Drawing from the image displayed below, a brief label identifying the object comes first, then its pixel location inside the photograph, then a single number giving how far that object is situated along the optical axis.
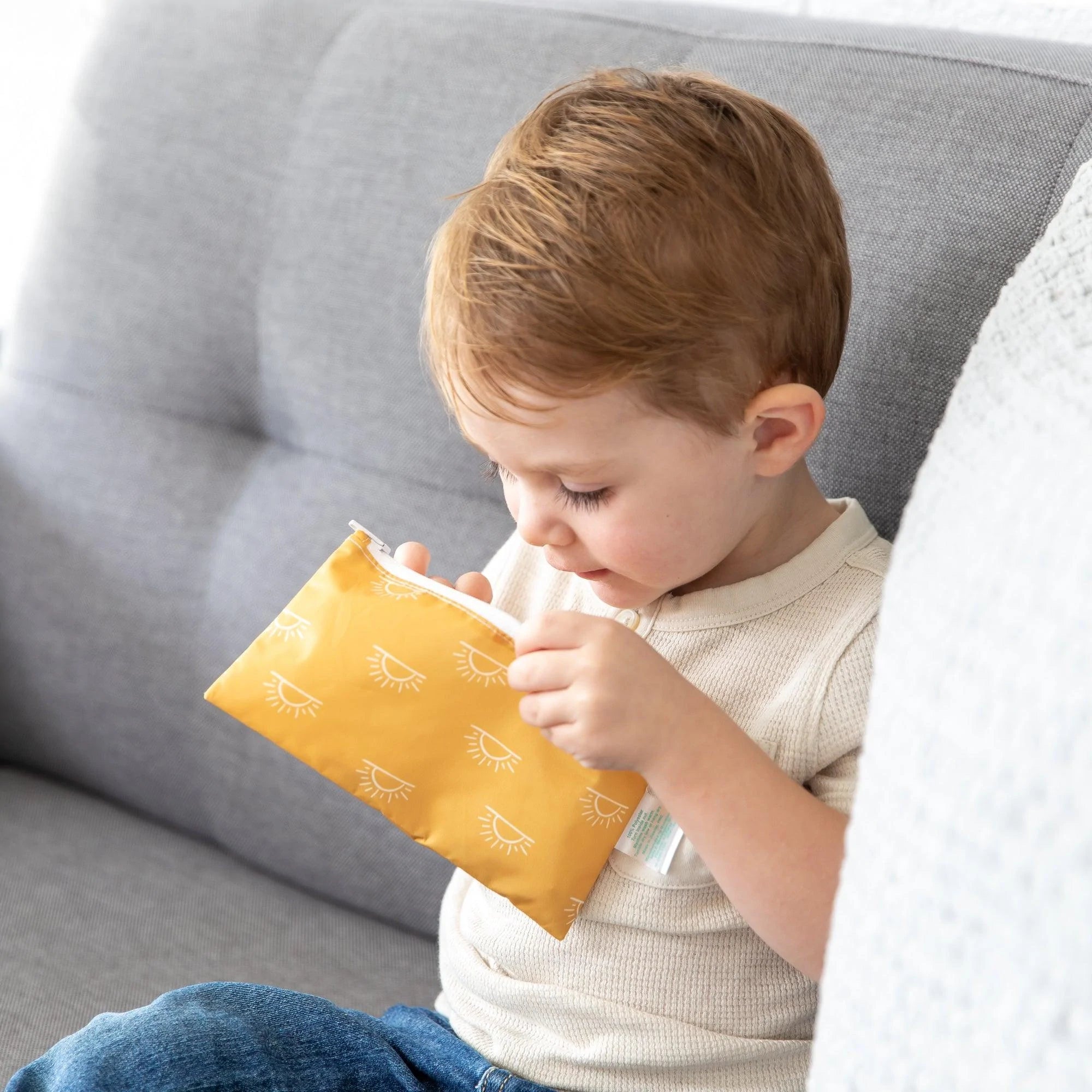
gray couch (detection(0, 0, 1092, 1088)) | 0.94
